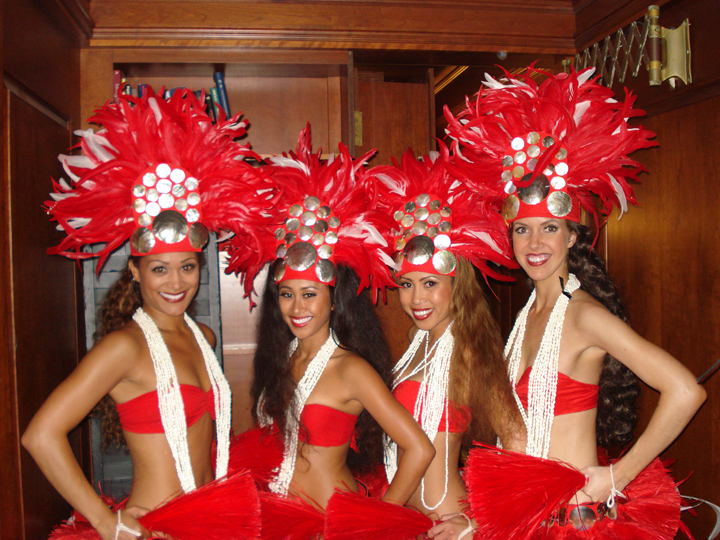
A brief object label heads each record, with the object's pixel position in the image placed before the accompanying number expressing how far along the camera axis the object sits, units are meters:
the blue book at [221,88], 2.83
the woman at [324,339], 1.81
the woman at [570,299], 1.63
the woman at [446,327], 1.86
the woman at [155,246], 1.68
